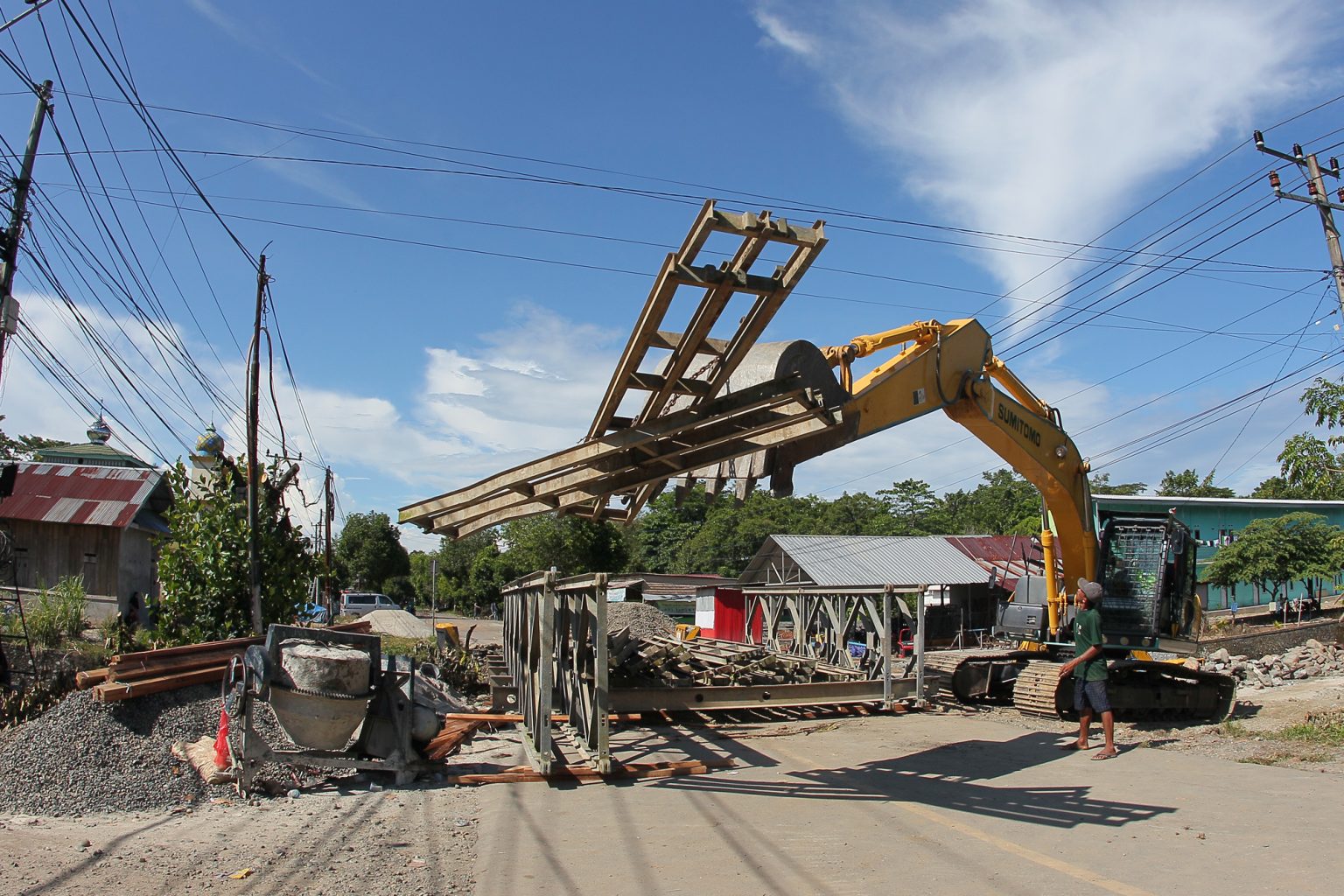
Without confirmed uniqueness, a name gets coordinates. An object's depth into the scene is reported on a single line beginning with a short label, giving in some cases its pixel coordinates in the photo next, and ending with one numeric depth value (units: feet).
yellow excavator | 37.60
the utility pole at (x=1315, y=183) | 65.46
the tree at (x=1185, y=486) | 217.97
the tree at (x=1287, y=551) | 82.64
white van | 148.77
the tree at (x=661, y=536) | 233.96
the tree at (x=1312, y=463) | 99.45
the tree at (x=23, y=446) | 97.92
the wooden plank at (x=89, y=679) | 31.32
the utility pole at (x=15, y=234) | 34.78
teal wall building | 102.99
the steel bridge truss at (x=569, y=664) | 26.84
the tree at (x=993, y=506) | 214.07
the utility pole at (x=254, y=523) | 39.19
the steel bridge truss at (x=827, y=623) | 42.45
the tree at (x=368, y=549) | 230.27
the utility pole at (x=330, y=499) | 132.30
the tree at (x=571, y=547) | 175.01
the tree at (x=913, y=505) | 248.32
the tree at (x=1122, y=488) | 212.25
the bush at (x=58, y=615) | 49.39
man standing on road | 32.19
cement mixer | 25.23
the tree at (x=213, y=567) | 39.52
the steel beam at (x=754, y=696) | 34.06
